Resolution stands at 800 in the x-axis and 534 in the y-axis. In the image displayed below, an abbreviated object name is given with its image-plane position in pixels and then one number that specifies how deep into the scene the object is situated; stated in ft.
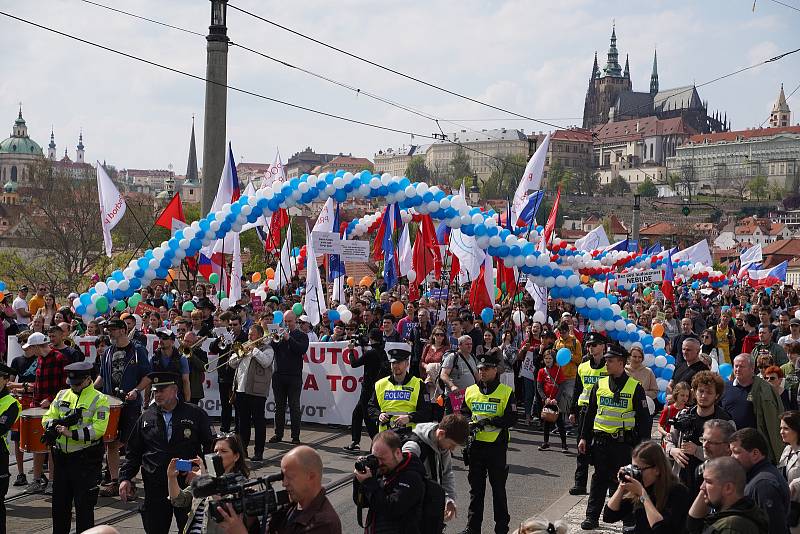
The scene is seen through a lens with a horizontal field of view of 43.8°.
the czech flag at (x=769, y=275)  121.70
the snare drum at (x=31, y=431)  29.09
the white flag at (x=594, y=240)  105.81
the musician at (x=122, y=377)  31.17
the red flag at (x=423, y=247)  66.18
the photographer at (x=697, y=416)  23.94
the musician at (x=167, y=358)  33.32
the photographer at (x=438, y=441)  20.95
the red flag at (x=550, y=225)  73.65
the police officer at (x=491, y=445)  26.48
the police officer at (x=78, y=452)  24.44
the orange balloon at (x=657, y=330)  52.75
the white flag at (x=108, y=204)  58.95
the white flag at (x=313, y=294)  55.90
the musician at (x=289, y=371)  39.06
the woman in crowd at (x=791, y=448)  20.87
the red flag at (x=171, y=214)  63.52
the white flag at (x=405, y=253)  77.00
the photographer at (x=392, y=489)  17.67
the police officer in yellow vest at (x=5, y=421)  24.48
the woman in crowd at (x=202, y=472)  16.54
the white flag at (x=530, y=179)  67.26
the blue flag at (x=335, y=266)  62.64
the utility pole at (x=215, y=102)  69.00
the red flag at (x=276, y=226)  72.00
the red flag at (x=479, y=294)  56.75
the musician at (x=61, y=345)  32.12
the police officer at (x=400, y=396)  26.50
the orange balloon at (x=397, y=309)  59.31
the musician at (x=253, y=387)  36.88
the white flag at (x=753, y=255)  127.54
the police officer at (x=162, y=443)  22.59
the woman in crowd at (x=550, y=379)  42.32
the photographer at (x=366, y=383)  37.50
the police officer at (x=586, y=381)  31.42
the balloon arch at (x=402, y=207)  45.47
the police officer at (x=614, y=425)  28.02
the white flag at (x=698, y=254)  114.11
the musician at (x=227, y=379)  39.68
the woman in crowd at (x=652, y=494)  17.43
